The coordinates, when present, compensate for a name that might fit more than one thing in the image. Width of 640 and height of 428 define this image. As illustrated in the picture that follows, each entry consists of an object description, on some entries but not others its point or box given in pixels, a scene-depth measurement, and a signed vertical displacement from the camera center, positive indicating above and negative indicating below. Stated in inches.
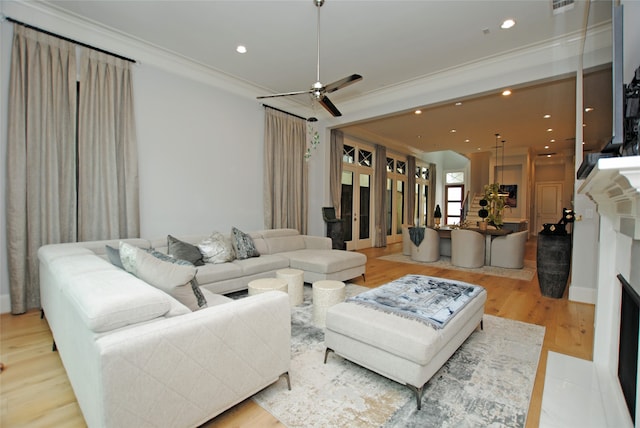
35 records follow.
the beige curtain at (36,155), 116.5 +21.0
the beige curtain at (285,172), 212.8 +27.5
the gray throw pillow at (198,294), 74.4 -23.5
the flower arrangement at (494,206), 250.4 +2.7
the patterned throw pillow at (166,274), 68.5 -16.8
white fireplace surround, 55.7 -34.1
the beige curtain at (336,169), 257.3 +34.8
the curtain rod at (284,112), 211.6 +74.9
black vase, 149.4 -28.0
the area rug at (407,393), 65.4 -48.2
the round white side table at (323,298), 113.2 -36.4
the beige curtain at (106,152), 131.7 +25.5
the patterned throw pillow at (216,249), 146.9 -22.7
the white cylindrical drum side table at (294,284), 133.7 -36.2
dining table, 227.8 -21.3
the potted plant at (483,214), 249.7 -4.5
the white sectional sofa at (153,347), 46.4 -27.0
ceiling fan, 112.5 +48.8
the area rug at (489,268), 200.2 -45.9
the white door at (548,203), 425.7 +10.1
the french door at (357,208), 291.3 -0.6
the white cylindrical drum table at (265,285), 115.0 -32.5
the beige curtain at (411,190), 386.2 +24.7
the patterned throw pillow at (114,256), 87.5 -15.9
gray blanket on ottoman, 80.2 -29.0
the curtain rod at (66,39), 115.8 +73.7
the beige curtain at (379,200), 324.2 +8.9
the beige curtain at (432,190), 451.1 +29.1
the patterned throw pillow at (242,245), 162.1 -22.5
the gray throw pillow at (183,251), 135.3 -21.6
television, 57.1 +25.9
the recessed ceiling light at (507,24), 126.0 +83.2
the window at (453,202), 486.0 +11.4
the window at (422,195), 423.2 +19.9
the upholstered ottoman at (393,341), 69.5 -35.2
